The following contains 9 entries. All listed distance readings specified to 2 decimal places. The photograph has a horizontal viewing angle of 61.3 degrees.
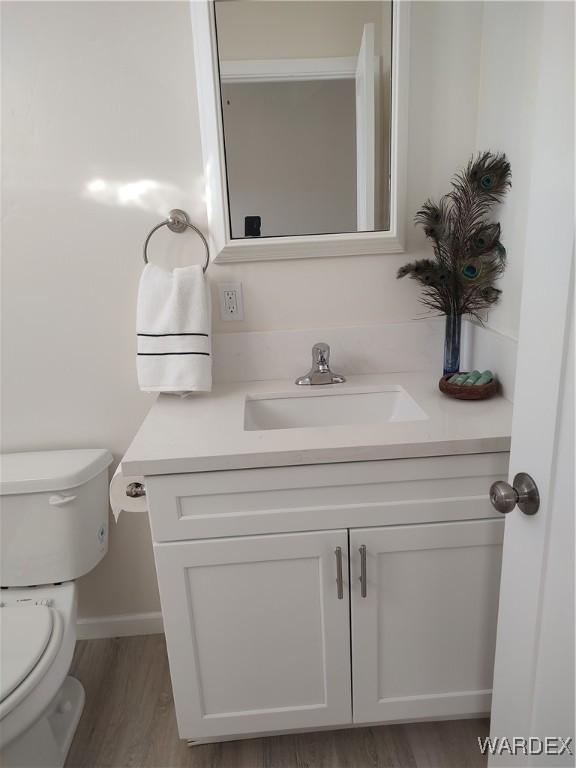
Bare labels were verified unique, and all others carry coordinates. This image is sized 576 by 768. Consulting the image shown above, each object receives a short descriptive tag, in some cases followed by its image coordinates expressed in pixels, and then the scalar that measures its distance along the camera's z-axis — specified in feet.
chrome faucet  4.51
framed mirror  4.00
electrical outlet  4.61
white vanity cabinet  3.34
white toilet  3.64
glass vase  4.24
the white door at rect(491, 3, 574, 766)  2.03
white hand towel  4.22
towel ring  4.37
